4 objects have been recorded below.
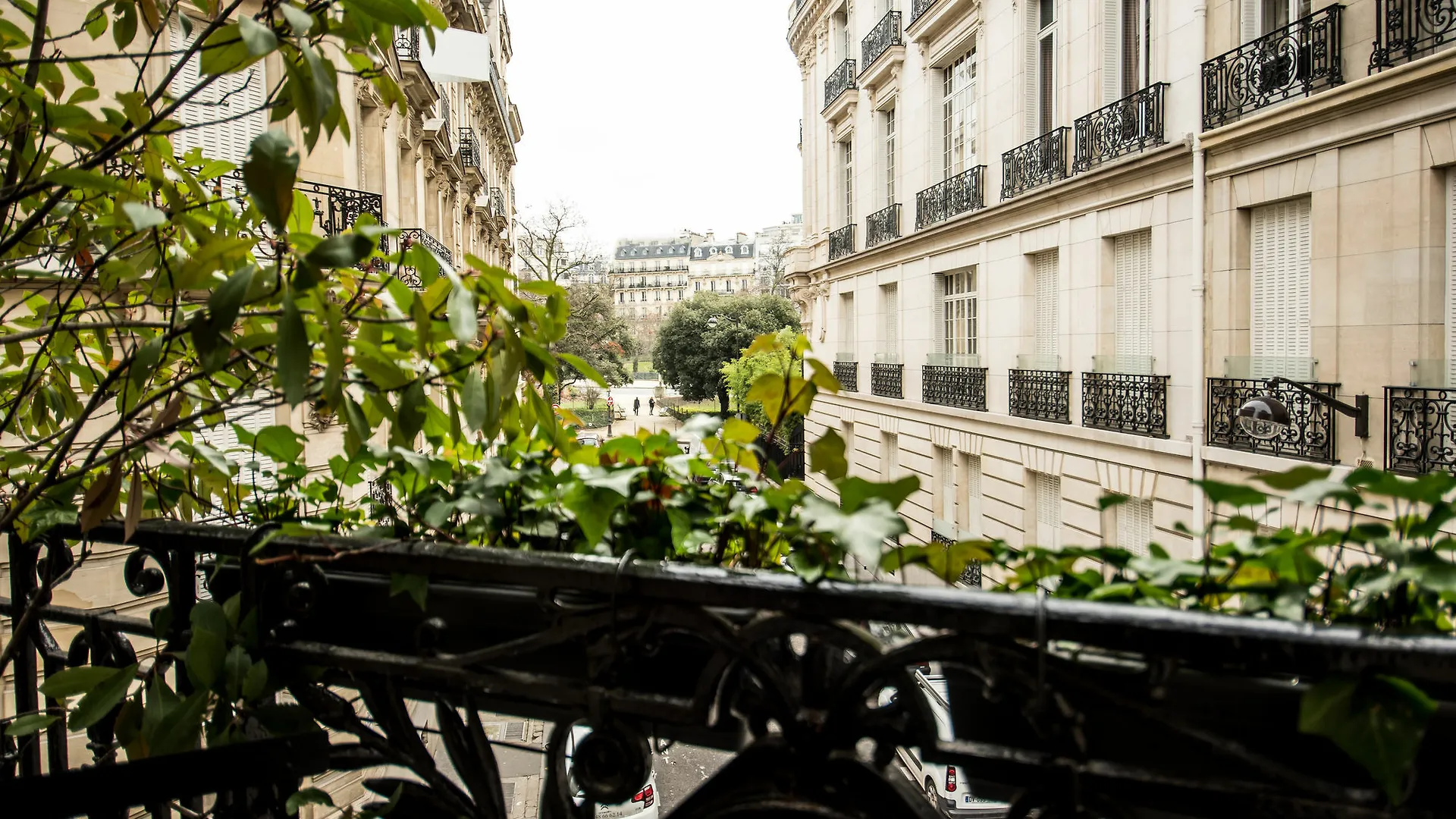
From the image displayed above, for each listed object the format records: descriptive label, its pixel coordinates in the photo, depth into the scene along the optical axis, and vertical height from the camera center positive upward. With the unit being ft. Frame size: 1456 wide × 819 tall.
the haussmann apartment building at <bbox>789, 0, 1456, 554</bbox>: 23.44 +4.22
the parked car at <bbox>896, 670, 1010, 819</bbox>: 26.84 -13.17
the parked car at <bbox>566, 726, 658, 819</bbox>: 27.81 -14.05
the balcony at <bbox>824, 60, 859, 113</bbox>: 62.54 +20.90
